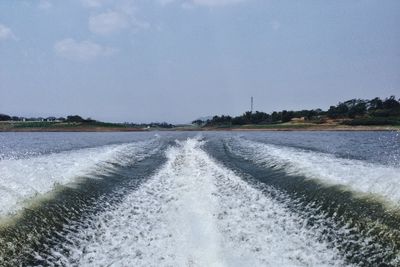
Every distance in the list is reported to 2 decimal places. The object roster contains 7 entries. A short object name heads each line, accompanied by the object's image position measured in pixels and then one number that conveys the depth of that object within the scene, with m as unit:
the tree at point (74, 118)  121.31
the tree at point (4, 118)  138.51
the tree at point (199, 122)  183.44
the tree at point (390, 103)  111.81
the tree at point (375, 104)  115.36
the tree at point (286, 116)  116.31
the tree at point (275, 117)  118.90
